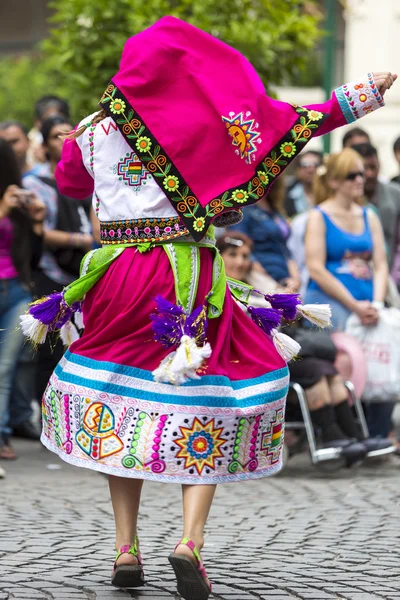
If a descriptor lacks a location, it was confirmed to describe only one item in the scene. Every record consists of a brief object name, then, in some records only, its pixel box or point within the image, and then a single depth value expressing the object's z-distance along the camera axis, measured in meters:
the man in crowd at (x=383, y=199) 15.31
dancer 6.83
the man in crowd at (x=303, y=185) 18.39
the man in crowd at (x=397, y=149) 16.54
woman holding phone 12.30
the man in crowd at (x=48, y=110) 14.53
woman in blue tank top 13.44
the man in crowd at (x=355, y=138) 15.81
